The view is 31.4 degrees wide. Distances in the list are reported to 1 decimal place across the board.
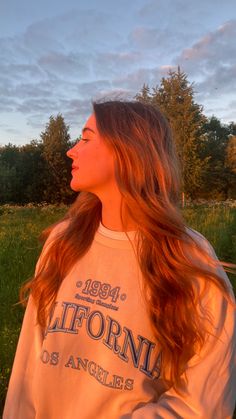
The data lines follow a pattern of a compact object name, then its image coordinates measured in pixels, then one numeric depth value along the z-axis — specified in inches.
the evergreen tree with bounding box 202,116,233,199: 2114.9
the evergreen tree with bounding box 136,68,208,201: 1168.2
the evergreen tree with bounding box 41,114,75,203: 1860.2
